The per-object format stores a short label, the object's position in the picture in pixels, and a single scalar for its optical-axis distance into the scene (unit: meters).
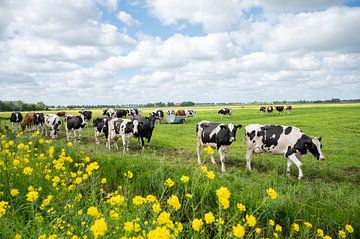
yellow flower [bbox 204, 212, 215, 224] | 2.05
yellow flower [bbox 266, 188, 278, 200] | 2.44
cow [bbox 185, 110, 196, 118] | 45.45
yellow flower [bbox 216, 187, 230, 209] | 2.29
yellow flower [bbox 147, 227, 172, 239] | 1.79
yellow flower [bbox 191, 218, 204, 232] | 1.99
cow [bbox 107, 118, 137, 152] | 15.22
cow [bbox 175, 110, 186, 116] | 43.50
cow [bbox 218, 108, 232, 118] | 47.99
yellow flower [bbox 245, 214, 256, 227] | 2.13
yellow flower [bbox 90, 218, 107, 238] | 1.80
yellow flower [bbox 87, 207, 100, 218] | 2.12
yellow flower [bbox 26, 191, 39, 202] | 2.68
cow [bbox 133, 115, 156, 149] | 15.43
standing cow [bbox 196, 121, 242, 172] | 10.85
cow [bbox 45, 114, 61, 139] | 19.89
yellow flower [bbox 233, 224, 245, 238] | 1.86
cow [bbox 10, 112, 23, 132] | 27.59
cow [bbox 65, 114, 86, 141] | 19.30
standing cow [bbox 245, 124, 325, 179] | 9.86
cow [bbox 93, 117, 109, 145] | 16.75
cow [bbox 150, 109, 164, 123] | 38.41
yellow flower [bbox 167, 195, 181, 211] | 2.42
